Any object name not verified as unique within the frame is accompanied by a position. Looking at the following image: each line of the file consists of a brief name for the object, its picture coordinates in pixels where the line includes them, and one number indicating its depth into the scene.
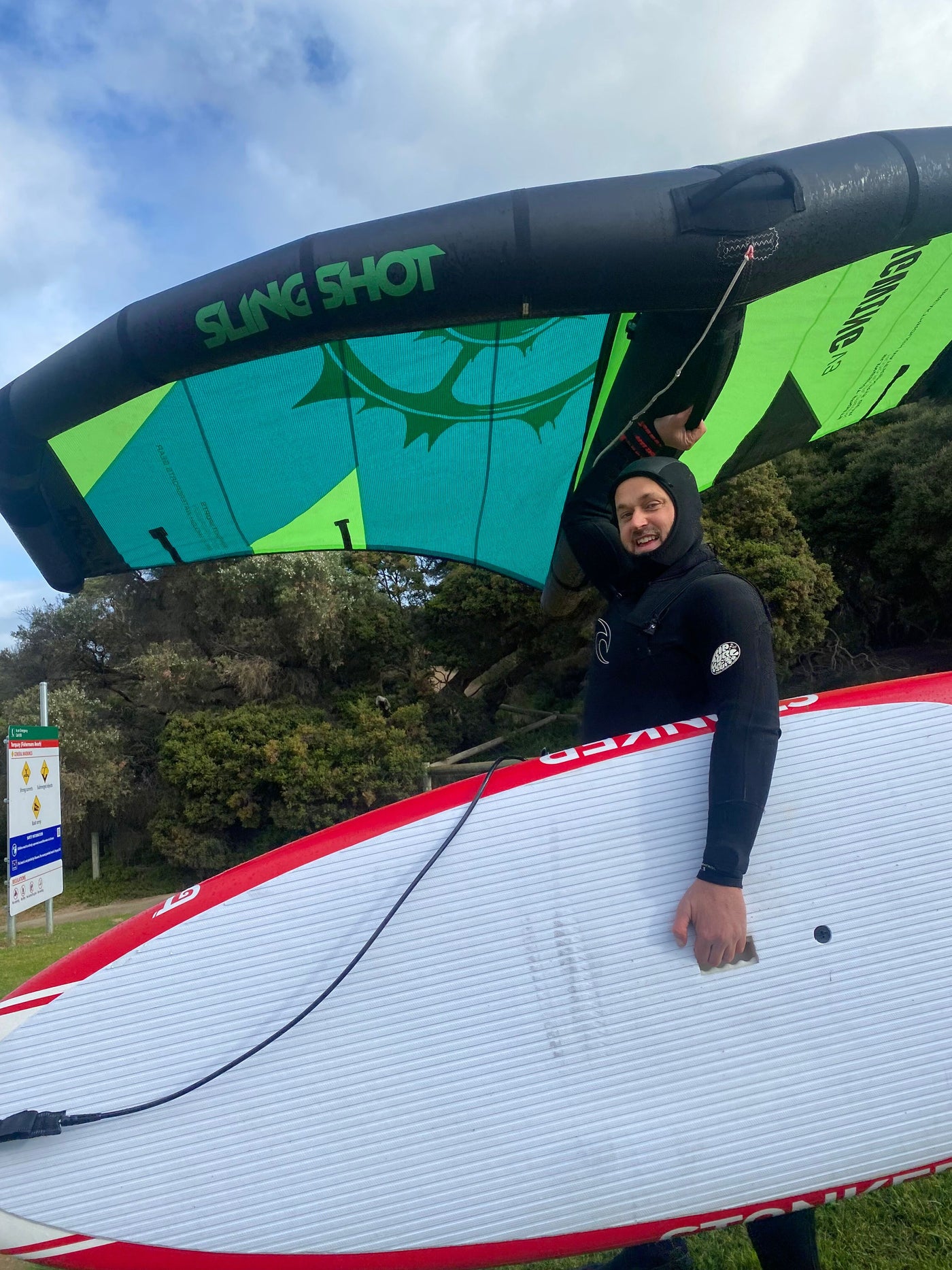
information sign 6.78
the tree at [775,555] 12.32
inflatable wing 1.72
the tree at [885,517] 13.17
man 1.44
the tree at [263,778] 13.58
